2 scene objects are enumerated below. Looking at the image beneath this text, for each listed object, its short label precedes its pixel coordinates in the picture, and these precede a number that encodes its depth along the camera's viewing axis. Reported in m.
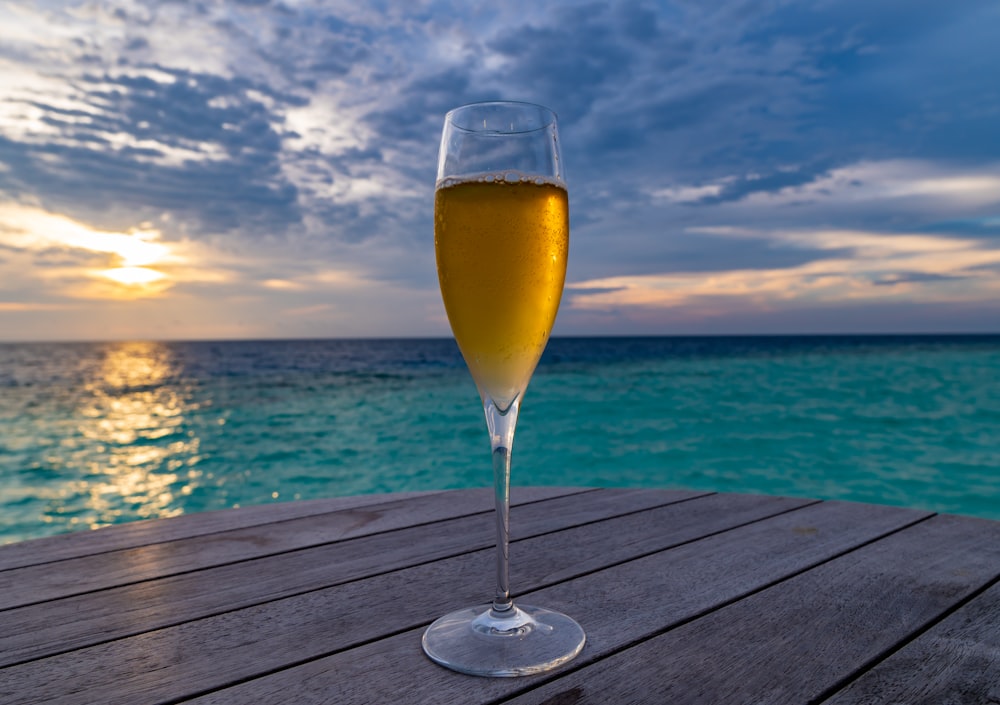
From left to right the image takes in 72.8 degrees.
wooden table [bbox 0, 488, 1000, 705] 0.25
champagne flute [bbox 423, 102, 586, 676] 0.29
